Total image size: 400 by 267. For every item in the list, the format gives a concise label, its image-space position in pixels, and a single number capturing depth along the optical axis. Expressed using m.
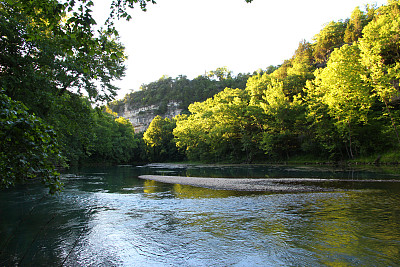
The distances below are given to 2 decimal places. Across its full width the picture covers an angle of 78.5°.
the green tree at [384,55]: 29.36
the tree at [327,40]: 71.12
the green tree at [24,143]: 4.26
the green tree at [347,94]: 33.09
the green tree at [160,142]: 90.12
